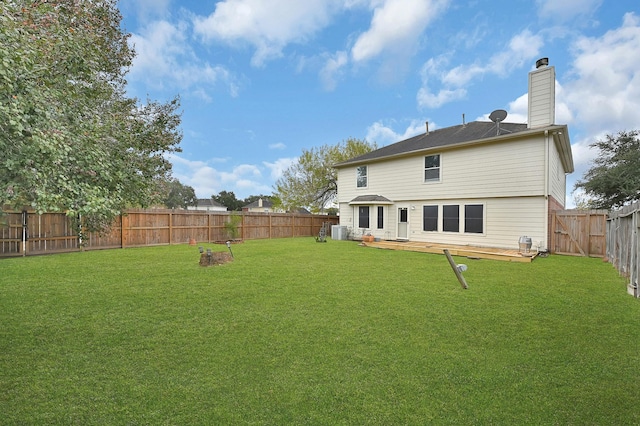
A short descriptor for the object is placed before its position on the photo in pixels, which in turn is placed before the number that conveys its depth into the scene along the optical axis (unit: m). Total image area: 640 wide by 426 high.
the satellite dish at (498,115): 12.63
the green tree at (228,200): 62.69
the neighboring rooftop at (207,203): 61.22
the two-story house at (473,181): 10.95
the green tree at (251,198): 69.13
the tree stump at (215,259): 8.19
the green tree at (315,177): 26.94
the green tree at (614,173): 17.17
